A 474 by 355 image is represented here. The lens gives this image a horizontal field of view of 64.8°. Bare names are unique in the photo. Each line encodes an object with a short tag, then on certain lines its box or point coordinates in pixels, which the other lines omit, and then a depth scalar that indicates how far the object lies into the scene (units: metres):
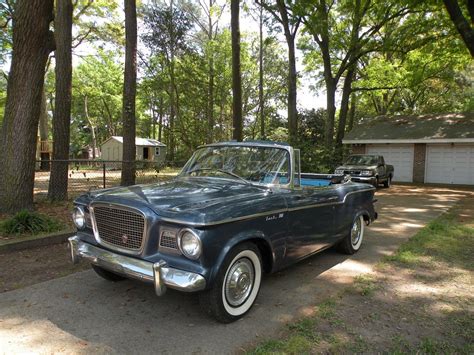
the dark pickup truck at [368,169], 16.61
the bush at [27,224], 6.23
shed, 41.94
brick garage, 20.48
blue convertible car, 3.25
